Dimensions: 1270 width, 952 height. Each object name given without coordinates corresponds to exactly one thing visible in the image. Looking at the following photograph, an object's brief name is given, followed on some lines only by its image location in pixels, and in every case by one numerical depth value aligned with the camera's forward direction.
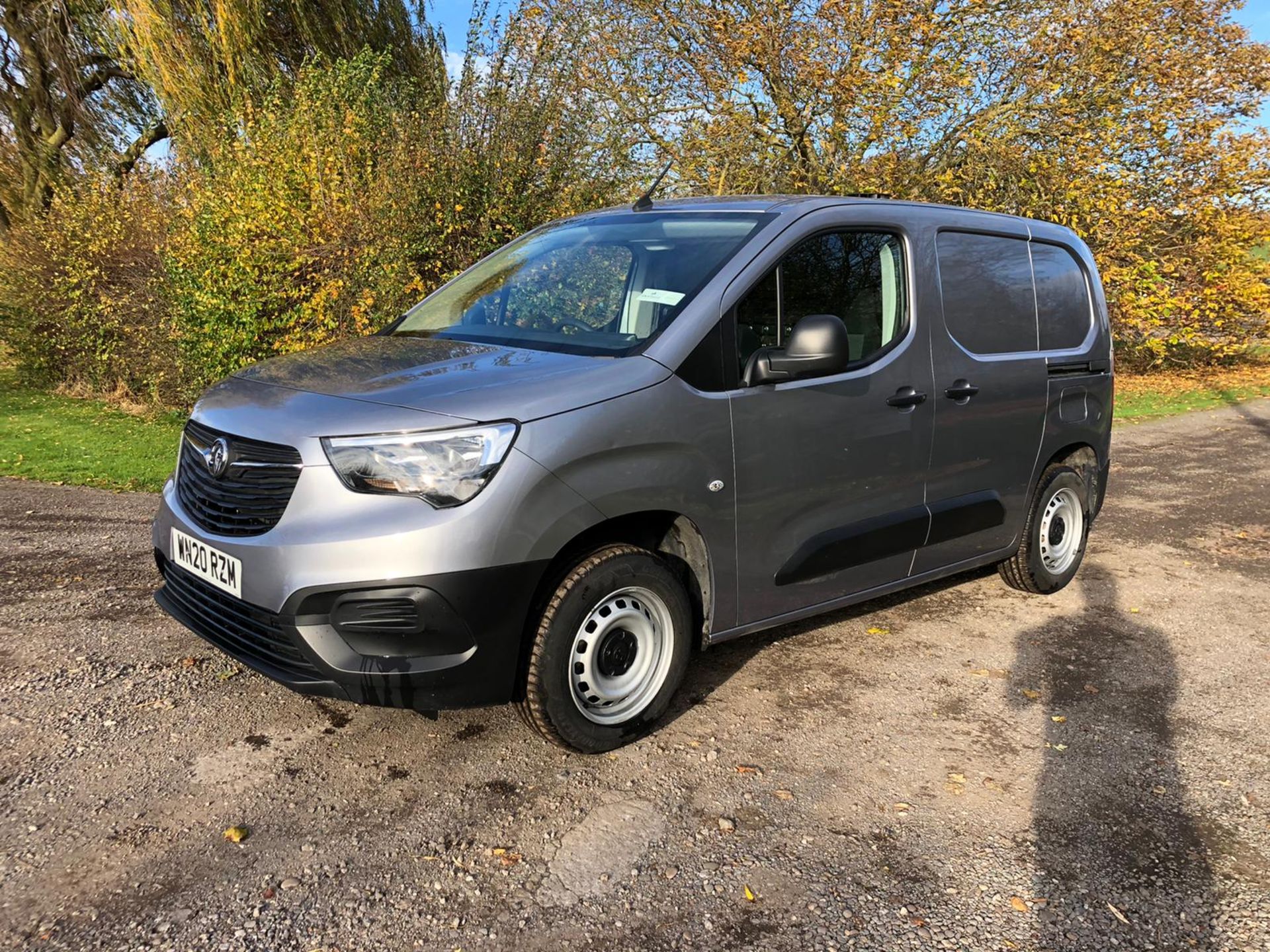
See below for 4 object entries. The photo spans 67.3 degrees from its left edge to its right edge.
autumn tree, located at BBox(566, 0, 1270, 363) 14.79
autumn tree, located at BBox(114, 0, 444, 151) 13.23
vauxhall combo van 2.93
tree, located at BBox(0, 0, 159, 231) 16.56
